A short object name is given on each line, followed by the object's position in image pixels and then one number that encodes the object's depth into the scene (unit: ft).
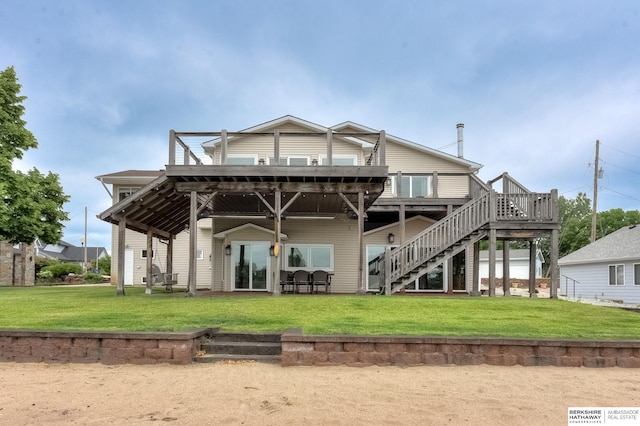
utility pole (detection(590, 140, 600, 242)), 99.86
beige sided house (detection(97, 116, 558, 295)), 39.47
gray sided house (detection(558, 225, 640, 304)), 69.00
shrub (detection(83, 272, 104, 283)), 98.37
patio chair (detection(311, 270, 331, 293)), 50.34
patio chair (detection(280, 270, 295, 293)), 49.34
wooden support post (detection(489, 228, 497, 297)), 43.58
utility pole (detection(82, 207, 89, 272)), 147.92
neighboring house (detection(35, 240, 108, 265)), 200.86
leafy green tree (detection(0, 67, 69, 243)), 67.41
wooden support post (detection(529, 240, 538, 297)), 48.80
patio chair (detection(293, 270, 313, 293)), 49.57
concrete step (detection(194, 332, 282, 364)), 20.21
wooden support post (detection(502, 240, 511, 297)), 47.18
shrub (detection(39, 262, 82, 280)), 98.63
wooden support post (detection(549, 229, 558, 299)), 43.42
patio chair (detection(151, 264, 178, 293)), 49.39
